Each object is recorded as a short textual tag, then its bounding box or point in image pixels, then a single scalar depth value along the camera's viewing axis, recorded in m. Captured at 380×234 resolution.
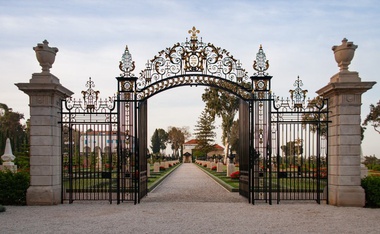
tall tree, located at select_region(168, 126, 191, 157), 105.38
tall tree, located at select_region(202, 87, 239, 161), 42.39
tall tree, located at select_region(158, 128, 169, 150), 117.88
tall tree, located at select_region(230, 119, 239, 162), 52.80
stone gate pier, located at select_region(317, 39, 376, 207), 12.99
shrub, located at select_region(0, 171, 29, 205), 13.29
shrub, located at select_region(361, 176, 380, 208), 12.96
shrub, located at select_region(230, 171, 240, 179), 24.93
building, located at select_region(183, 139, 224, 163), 93.15
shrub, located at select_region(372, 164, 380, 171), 41.09
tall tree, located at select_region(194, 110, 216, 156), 80.12
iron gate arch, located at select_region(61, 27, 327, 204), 13.77
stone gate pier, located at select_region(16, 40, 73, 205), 13.13
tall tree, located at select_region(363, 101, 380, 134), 48.05
